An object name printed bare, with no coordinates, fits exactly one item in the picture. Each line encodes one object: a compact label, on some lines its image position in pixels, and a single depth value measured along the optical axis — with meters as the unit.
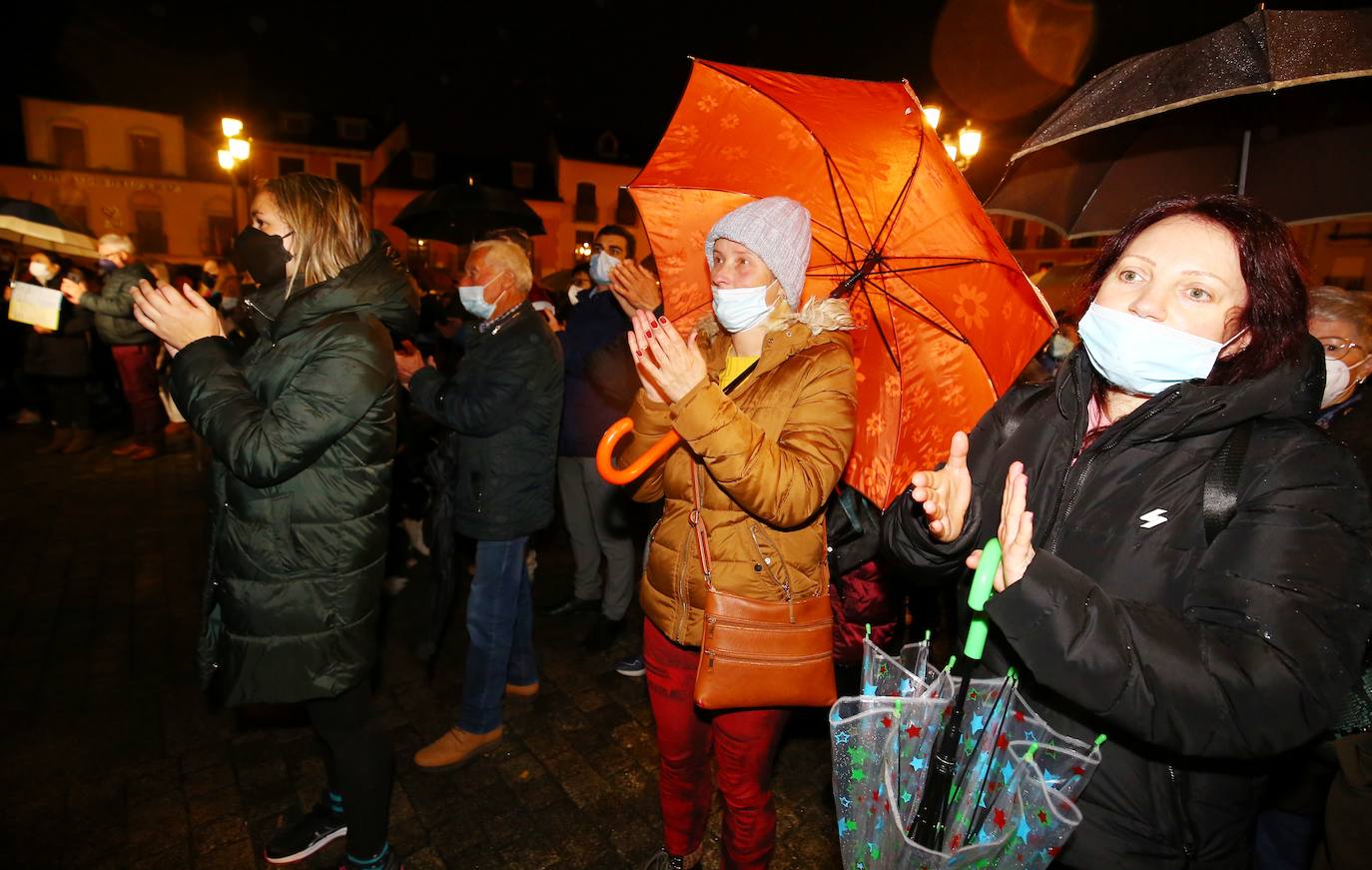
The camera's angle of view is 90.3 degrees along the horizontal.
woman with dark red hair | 1.21
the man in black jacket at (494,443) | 3.33
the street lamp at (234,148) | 11.87
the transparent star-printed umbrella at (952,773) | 1.20
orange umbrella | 2.30
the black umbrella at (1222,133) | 2.03
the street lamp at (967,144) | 9.08
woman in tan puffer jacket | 2.08
